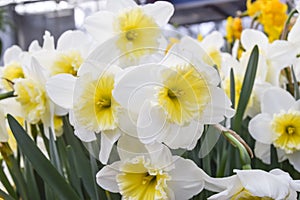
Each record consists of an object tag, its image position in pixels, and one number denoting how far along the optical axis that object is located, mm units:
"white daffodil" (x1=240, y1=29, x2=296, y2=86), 810
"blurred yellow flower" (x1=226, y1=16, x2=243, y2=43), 1500
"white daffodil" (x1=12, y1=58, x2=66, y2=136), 731
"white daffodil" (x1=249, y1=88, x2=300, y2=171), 736
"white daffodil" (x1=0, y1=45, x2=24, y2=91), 818
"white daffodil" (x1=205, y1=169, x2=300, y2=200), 539
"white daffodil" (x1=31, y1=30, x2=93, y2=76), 736
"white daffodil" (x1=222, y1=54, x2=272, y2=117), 822
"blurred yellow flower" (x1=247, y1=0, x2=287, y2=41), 1286
